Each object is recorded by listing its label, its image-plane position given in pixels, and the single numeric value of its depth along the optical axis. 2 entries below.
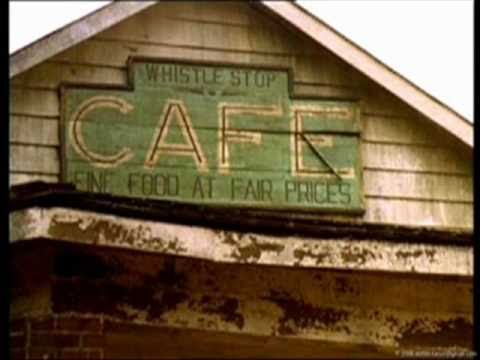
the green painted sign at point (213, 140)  7.32
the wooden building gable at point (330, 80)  7.84
